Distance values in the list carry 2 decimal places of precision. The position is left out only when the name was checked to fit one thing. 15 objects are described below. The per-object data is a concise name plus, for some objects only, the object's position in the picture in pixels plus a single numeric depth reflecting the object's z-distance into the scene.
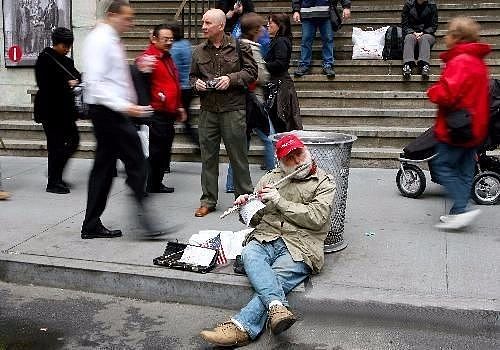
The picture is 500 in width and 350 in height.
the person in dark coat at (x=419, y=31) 9.58
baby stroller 6.54
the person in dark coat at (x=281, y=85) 7.82
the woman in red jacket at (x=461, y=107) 5.61
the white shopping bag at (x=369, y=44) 10.27
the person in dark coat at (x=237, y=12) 9.12
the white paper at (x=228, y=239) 5.12
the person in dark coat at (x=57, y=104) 7.32
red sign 10.99
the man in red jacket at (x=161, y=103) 7.02
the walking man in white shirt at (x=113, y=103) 5.29
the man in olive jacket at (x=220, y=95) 6.07
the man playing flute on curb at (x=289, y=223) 4.55
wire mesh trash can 5.13
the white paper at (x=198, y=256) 4.97
